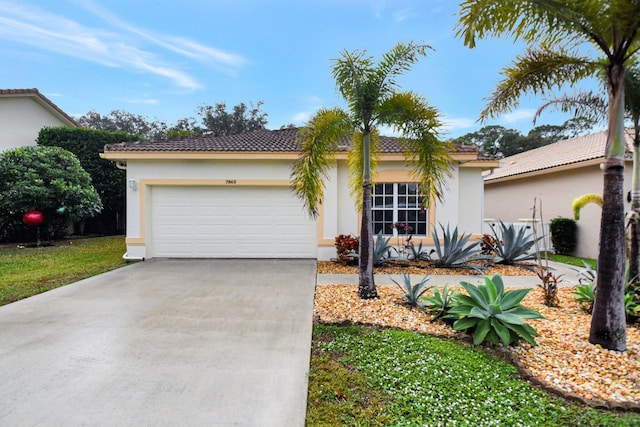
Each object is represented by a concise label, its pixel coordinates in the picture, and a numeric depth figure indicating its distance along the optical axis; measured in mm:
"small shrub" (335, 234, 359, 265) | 9609
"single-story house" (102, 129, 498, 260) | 10242
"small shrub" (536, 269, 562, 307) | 5617
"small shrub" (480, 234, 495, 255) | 10273
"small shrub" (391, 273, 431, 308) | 5531
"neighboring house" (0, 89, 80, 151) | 16172
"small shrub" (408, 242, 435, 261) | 9880
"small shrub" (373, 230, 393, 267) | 8984
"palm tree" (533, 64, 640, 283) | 4759
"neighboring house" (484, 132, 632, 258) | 11484
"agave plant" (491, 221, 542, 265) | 9430
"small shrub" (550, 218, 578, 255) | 12227
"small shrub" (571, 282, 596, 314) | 5195
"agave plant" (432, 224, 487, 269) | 8953
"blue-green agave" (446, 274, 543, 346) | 3932
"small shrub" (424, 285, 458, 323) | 4828
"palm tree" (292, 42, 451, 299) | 5680
